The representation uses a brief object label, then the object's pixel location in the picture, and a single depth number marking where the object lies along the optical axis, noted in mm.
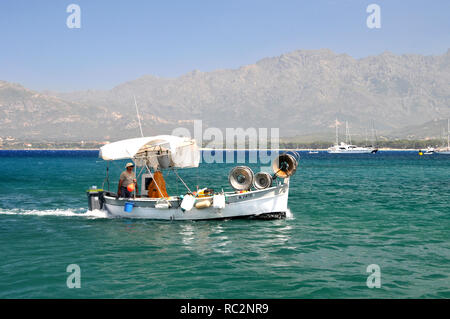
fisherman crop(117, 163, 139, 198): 25834
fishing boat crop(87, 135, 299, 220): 24891
